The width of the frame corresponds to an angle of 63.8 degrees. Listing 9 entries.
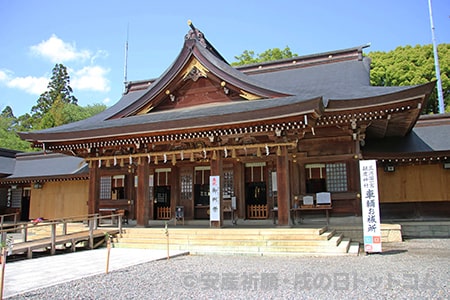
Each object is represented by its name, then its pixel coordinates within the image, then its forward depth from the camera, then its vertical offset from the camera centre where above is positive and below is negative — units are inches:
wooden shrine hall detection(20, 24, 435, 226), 433.7 +75.7
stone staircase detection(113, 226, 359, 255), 375.9 -55.3
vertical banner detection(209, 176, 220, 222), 466.3 -7.3
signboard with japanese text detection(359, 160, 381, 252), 356.8 -16.6
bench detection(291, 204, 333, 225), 482.6 -24.5
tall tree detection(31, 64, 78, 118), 2069.4 +602.6
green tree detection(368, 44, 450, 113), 1175.0 +404.8
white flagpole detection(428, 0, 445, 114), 1045.2 +308.4
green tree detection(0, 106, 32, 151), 1621.6 +282.0
